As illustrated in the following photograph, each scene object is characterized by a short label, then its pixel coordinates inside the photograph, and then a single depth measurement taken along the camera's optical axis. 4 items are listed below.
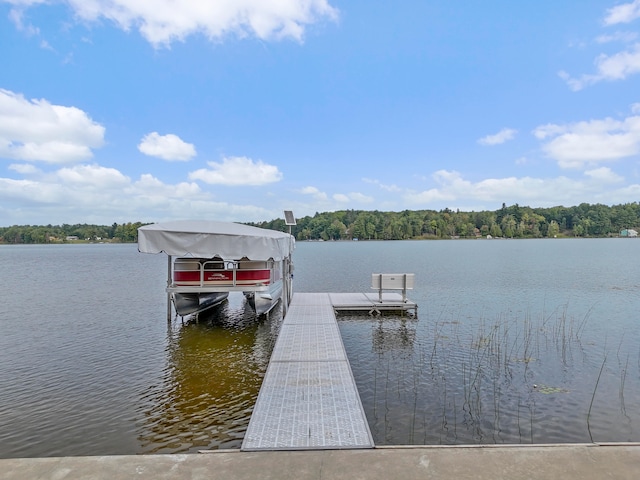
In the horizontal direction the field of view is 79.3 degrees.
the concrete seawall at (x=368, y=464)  3.10
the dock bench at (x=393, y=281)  13.54
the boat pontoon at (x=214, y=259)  10.52
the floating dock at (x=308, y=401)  4.01
